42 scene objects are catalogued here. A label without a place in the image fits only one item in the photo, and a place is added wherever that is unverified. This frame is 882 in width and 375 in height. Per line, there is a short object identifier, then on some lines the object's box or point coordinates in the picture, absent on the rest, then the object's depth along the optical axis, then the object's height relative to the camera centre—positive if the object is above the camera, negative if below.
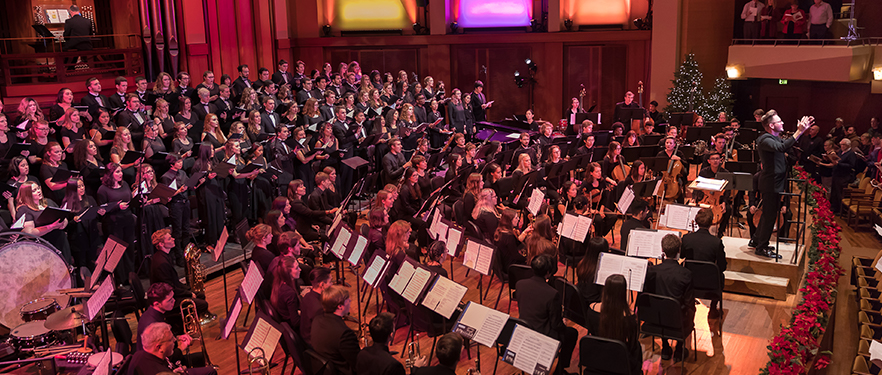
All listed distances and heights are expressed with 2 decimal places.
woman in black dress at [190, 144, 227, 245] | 8.25 -1.76
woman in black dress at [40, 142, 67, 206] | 7.03 -1.13
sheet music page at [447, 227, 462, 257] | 6.41 -1.80
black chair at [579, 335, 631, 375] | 4.59 -2.09
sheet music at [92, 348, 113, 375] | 3.76 -1.71
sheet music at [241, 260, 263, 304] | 5.03 -1.69
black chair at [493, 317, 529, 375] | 4.67 -2.05
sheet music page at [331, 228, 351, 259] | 6.30 -1.78
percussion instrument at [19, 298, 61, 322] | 5.50 -2.03
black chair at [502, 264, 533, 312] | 5.92 -1.97
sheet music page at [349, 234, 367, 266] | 6.08 -1.79
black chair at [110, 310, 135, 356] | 5.09 -2.07
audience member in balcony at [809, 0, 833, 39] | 13.80 +0.31
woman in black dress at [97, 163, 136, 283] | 7.21 -1.61
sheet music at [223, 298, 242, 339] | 4.65 -1.79
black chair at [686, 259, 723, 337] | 6.04 -2.08
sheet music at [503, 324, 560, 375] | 4.19 -1.88
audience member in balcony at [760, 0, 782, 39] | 15.15 +0.36
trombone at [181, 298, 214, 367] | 5.75 -2.31
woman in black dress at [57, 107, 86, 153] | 7.97 -0.87
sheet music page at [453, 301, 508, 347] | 4.52 -1.84
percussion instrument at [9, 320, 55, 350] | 5.13 -2.12
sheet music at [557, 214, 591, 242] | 6.70 -1.80
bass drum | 5.80 -1.86
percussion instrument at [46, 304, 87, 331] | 5.15 -1.99
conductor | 7.09 -1.36
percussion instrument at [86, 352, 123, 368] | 4.25 -1.90
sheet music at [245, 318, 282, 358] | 4.37 -1.83
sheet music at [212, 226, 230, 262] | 6.05 -1.70
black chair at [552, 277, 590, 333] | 5.50 -2.09
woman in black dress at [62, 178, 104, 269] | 6.96 -1.81
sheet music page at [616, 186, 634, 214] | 7.54 -1.74
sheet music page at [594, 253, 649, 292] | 5.41 -1.80
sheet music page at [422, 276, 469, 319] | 4.85 -1.77
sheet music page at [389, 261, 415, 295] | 5.32 -1.78
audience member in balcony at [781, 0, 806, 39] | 14.51 +0.28
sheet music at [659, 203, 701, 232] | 6.95 -1.78
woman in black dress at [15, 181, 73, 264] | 6.41 -1.49
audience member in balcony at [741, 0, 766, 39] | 15.11 +0.41
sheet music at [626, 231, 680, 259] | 6.15 -1.81
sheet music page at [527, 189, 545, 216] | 7.62 -1.74
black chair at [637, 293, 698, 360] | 5.38 -2.17
